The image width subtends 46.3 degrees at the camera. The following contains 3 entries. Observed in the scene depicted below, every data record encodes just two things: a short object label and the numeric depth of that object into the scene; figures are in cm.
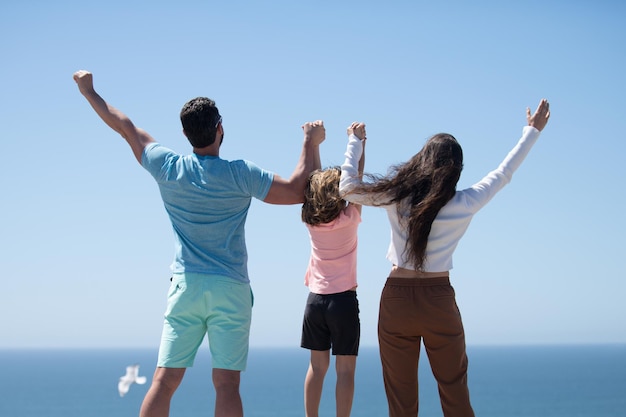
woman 436
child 504
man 437
